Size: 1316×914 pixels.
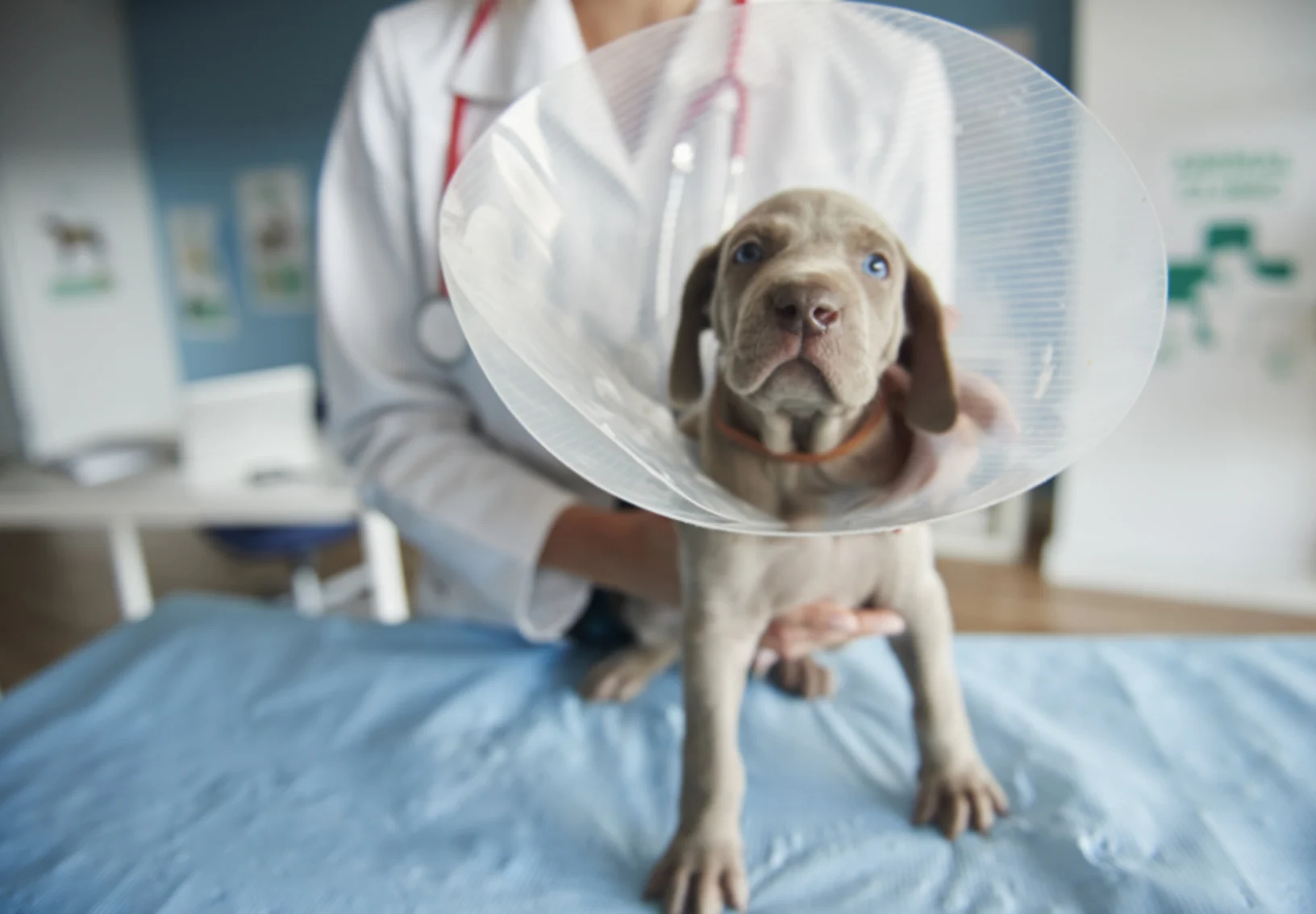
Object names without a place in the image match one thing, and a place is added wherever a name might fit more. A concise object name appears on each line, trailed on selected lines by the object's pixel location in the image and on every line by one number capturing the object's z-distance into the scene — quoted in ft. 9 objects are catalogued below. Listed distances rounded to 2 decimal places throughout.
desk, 5.71
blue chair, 7.13
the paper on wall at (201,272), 13.23
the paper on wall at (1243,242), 7.50
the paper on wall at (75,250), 12.03
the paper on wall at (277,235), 12.52
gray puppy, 1.73
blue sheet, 2.10
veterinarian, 2.76
